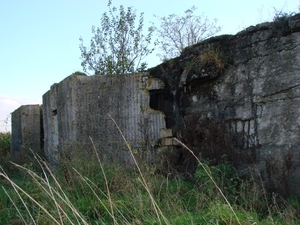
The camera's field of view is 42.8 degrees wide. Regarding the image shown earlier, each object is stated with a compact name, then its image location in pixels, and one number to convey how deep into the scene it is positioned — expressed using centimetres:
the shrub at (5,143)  1298
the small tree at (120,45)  1122
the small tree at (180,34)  1362
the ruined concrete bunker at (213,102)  530
